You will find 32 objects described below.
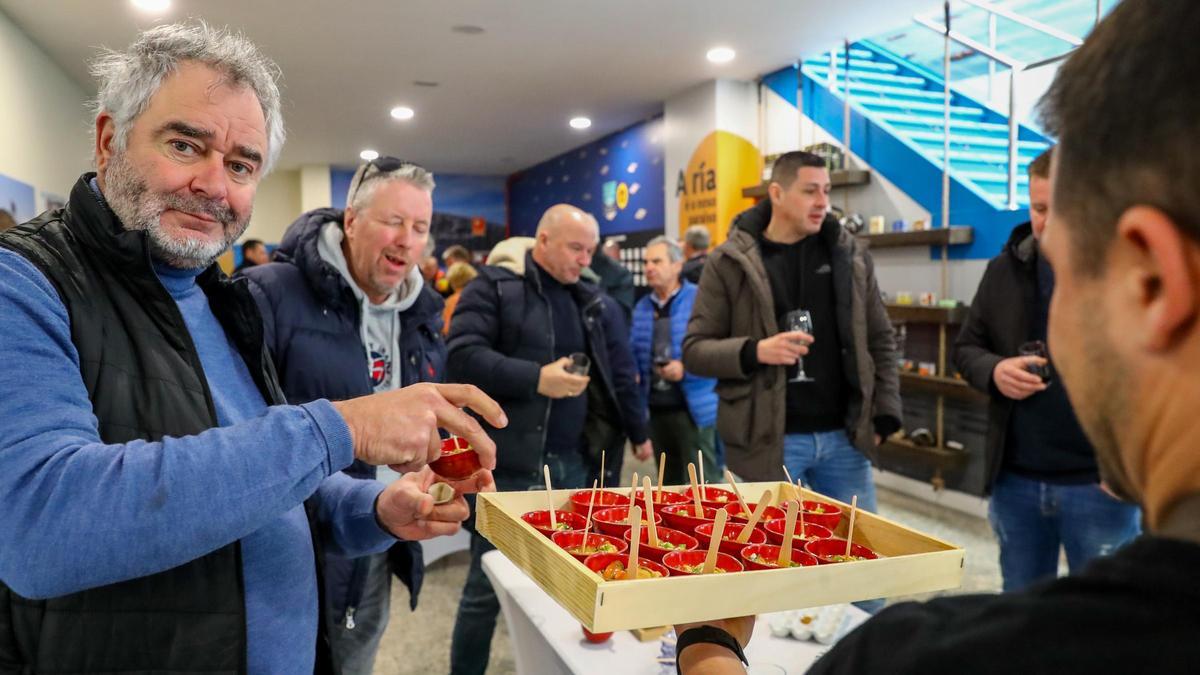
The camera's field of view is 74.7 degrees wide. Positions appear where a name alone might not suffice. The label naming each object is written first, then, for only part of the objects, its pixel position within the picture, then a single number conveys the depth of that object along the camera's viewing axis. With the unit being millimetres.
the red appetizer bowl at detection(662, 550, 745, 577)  1306
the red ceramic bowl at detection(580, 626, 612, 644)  1771
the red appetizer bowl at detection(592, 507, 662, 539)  1467
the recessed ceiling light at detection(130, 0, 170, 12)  5688
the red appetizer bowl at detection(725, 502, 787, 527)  1600
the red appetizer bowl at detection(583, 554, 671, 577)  1258
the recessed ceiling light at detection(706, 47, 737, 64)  7023
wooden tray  1064
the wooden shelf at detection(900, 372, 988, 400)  5434
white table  1687
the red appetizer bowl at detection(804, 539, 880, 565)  1427
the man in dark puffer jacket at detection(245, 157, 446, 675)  2001
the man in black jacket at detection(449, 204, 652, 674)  2863
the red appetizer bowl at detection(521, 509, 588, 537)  1489
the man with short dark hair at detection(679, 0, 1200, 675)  460
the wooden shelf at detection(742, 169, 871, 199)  6410
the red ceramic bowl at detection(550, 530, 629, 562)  1361
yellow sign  7805
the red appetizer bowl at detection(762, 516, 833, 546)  1453
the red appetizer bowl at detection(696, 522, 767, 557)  1367
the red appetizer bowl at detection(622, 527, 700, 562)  1363
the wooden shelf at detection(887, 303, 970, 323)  5426
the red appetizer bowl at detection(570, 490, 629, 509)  1604
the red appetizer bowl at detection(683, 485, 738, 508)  1670
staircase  6000
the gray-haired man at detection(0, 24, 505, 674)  878
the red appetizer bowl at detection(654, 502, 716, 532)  1514
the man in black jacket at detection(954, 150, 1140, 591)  2395
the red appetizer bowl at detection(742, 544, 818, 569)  1312
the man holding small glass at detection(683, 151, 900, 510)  2854
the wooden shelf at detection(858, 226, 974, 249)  5539
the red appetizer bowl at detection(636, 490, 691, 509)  1651
